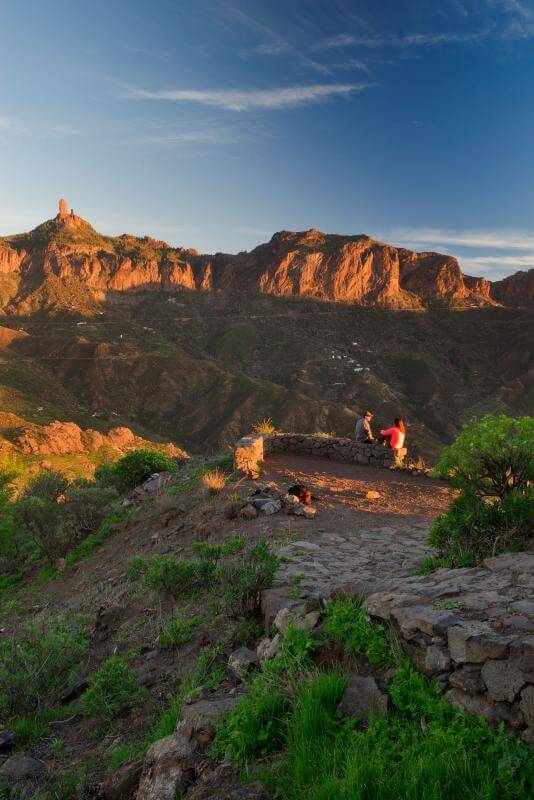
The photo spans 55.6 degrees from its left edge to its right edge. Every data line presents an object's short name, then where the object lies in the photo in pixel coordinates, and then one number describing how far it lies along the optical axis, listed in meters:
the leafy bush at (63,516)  11.75
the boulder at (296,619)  3.71
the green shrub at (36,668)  4.37
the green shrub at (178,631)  4.81
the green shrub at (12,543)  13.99
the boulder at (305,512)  8.20
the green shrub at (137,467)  14.92
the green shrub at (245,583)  4.57
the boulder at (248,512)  8.16
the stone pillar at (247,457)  11.07
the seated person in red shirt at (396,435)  12.57
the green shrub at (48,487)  14.68
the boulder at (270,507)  8.30
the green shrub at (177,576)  5.88
